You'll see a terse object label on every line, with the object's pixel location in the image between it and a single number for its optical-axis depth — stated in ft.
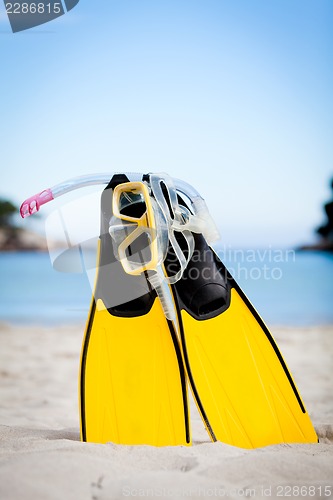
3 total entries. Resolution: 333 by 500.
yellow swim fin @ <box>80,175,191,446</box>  5.69
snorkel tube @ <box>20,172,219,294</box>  5.43
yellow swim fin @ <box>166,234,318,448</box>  5.67
